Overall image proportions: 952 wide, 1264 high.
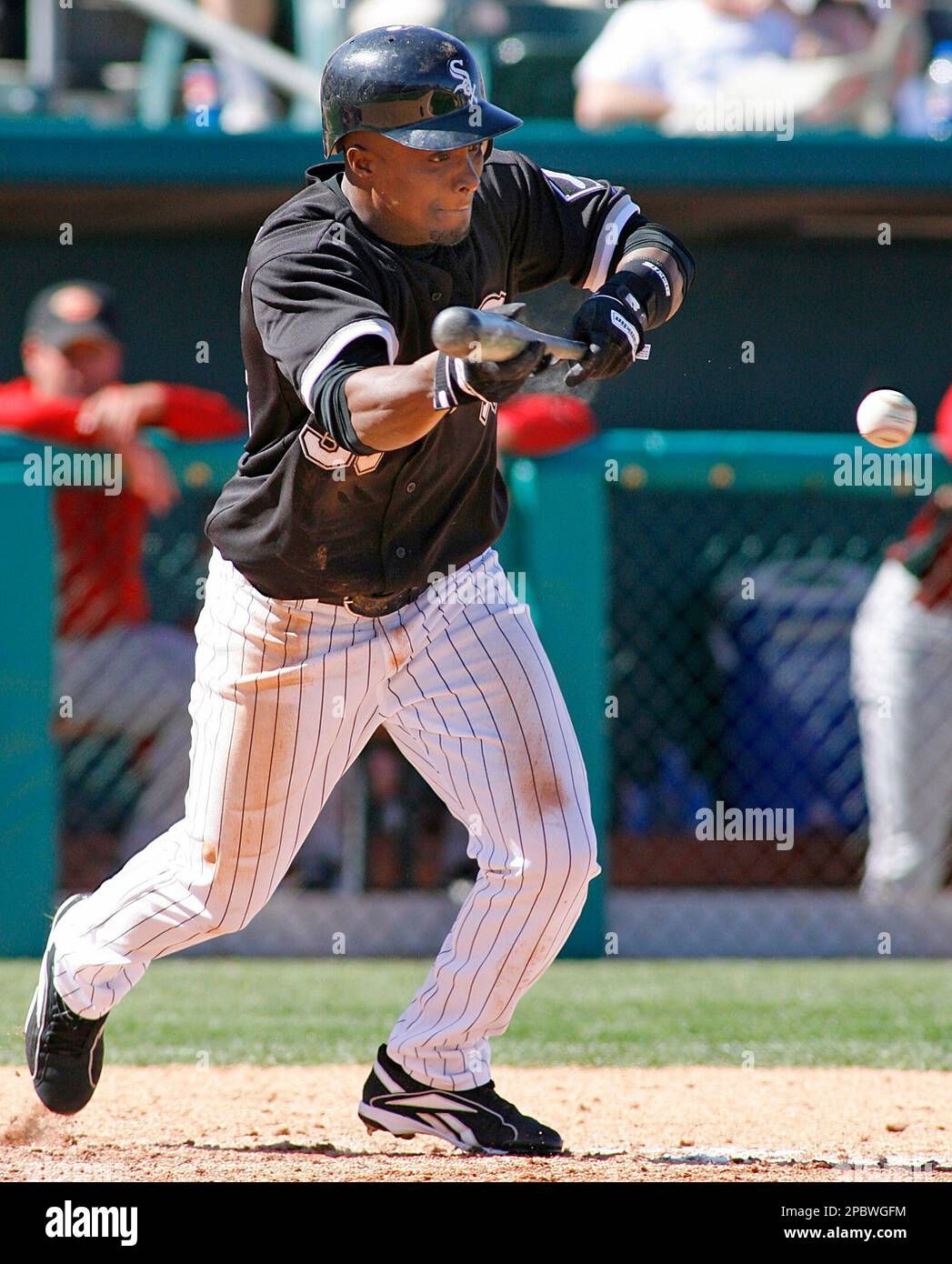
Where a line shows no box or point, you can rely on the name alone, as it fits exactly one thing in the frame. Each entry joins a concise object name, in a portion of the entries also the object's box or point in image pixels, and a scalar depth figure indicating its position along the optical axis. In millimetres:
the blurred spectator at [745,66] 13766
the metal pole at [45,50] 13844
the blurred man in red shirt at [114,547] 10742
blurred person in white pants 11656
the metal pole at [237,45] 13891
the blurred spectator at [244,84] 14172
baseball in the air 5598
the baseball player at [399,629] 5570
